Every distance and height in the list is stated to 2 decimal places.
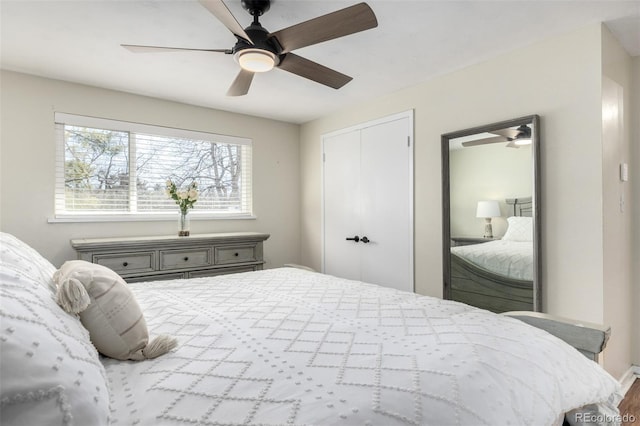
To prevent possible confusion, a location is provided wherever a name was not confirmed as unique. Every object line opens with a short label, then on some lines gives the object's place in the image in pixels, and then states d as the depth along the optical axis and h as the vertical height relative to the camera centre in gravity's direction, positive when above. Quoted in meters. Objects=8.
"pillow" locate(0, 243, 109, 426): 0.54 -0.26
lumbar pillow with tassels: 0.97 -0.29
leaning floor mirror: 2.46 -0.03
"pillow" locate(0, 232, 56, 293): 1.00 -0.14
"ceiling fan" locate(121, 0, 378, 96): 1.59 +0.90
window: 3.19 +0.48
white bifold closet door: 3.39 +0.12
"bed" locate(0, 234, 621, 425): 0.63 -0.43
